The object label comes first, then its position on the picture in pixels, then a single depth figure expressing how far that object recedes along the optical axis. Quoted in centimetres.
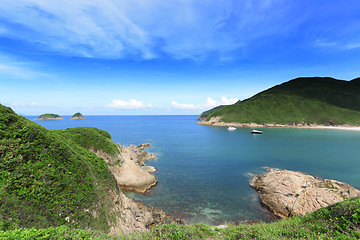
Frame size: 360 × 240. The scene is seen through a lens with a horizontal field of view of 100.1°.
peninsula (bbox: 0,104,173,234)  1085
